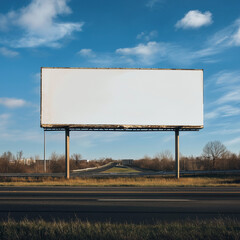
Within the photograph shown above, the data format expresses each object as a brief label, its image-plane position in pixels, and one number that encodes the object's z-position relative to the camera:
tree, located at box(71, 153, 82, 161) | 72.20
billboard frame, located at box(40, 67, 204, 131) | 23.73
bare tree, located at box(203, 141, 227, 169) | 54.84
